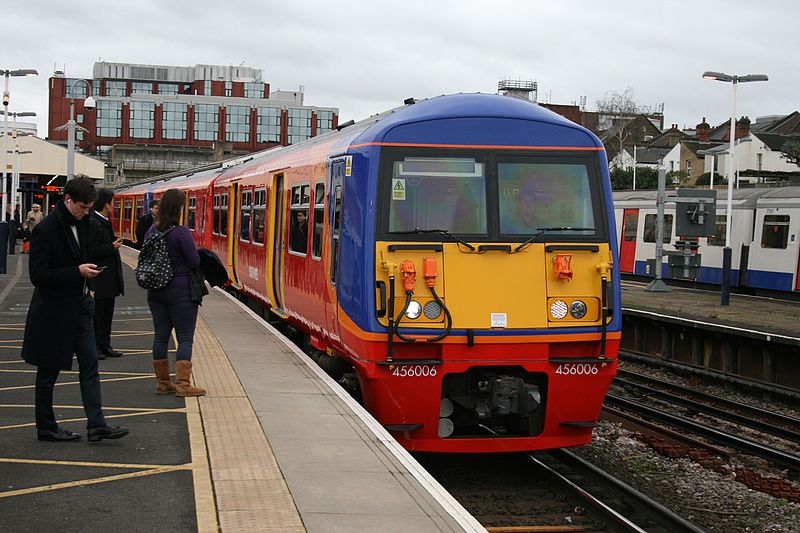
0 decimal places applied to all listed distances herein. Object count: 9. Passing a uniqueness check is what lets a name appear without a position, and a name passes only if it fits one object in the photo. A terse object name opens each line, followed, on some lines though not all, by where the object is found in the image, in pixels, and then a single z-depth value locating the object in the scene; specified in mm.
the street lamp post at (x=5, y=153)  26186
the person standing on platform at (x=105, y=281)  10633
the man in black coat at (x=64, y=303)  6816
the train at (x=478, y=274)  8398
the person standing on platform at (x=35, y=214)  26786
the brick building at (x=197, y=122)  102000
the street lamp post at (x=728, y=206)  22375
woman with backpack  8539
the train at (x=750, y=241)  25500
